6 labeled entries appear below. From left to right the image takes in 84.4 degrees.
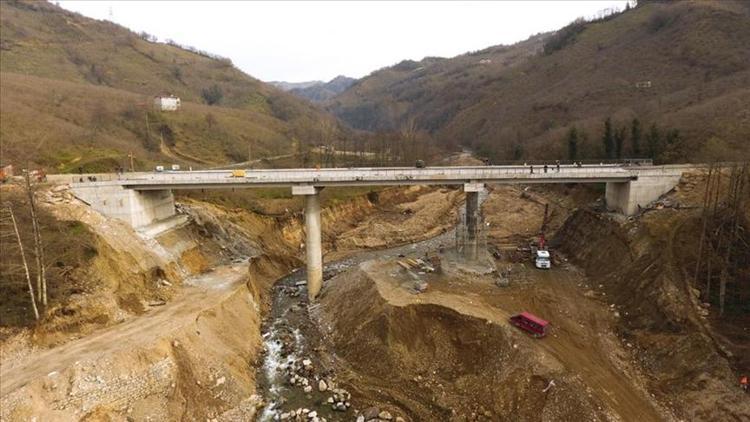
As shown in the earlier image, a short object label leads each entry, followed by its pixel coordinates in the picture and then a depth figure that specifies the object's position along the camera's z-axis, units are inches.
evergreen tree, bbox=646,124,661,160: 2481.4
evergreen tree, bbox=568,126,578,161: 3235.7
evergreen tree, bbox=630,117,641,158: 2650.1
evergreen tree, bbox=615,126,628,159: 2822.3
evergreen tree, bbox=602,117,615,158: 2856.8
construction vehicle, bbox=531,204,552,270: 1863.9
